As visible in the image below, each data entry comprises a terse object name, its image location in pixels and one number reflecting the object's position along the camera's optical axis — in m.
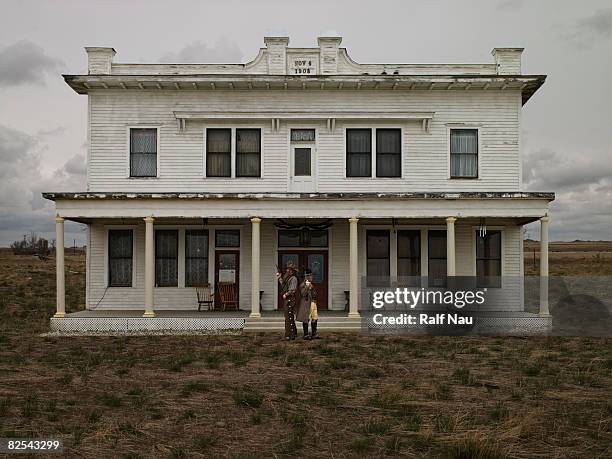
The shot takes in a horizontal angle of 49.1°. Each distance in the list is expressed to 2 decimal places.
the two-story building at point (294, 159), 21.08
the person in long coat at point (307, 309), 17.20
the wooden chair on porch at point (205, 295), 21.31
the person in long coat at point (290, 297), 16.95
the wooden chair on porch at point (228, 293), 21.38
